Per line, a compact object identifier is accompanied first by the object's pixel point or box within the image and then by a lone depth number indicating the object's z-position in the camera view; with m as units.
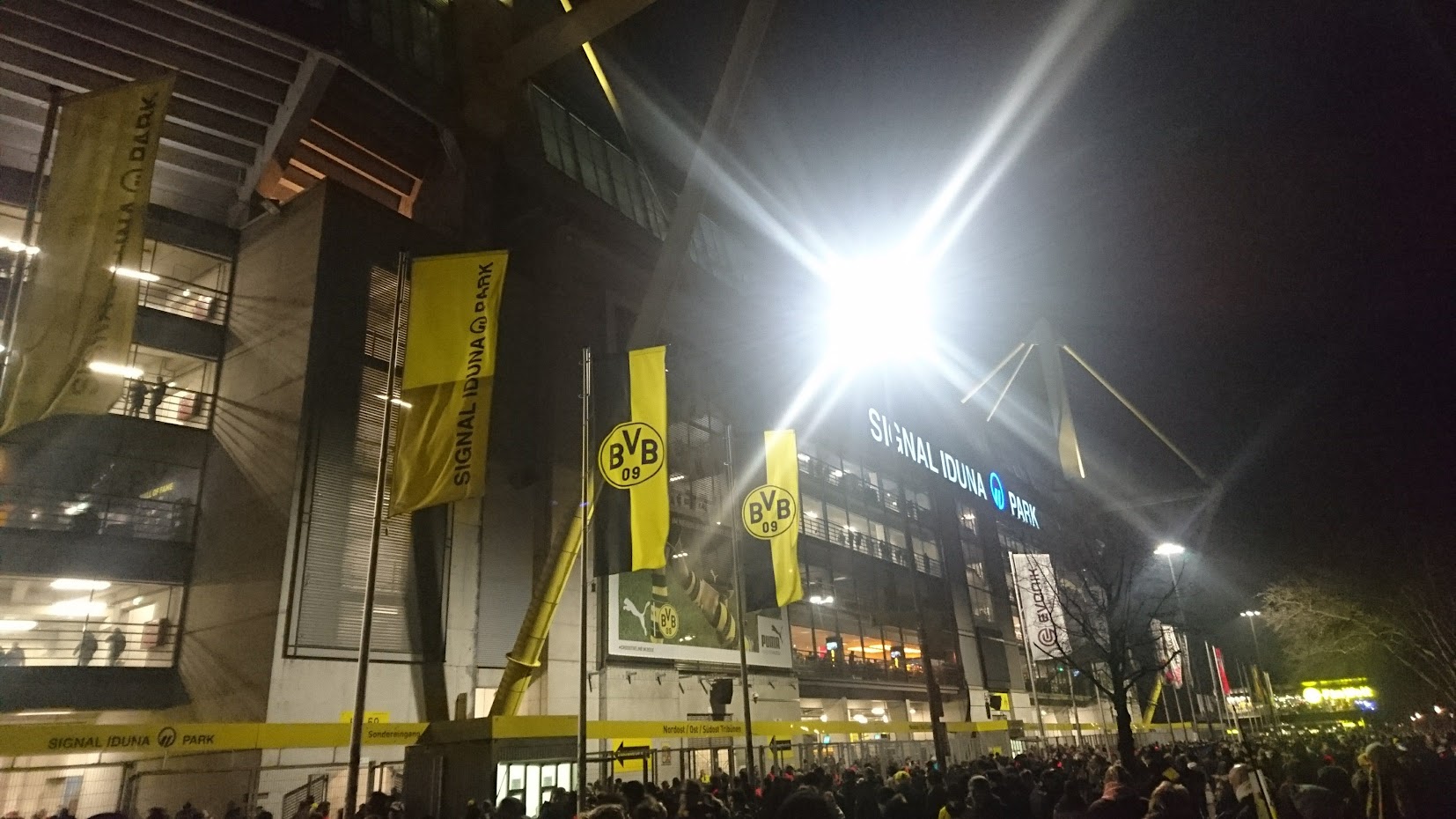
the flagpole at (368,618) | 11.31
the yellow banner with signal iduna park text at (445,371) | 16.03
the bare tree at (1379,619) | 25.47
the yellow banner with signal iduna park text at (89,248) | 14.45
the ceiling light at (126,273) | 14.51
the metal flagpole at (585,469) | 14.35
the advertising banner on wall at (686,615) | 25.52
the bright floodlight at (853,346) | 18.86
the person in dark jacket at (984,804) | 7.50
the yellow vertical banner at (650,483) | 15.99
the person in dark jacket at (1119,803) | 6.04
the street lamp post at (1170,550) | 28.61
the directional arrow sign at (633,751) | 15.24
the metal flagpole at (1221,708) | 60.44
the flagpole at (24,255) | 13.62
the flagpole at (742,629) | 17.17
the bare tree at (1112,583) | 17.08
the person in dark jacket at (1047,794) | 9.89
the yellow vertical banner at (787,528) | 20.41
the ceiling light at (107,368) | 14.48
